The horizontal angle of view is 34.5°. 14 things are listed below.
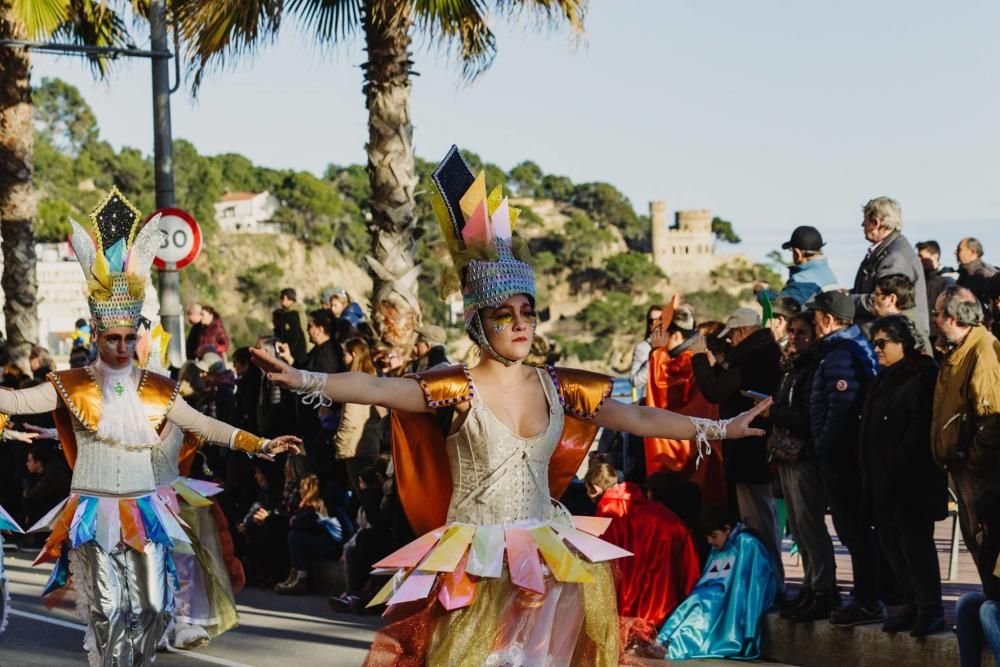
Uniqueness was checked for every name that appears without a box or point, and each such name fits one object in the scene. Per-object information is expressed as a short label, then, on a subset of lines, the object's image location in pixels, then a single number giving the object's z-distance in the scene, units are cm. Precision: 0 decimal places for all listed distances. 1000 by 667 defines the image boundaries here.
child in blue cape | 904
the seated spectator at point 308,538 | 1234
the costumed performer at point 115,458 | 794
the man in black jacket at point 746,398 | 938
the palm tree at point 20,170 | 2130
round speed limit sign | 1552
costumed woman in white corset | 580
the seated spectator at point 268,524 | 1252
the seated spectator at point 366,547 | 1131
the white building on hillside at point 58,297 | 8556
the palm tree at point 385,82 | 1381
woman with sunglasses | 805
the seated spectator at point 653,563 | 948
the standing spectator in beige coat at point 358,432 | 1193
